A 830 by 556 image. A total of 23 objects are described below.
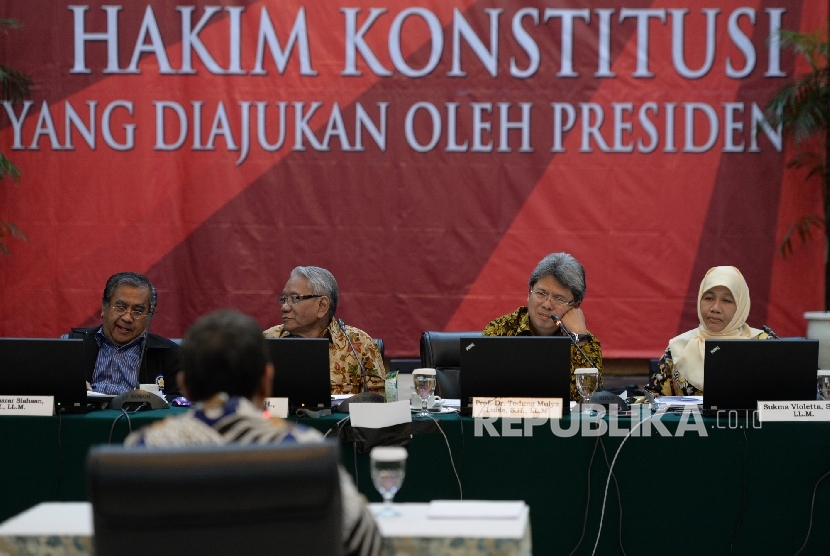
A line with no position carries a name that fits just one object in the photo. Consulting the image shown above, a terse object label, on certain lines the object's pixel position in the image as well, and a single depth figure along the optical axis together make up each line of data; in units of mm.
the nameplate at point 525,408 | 5672
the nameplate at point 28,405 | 5766
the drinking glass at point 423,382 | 5914
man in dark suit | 7207
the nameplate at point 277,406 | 5676
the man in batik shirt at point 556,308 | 7168
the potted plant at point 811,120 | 9508
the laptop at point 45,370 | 5742
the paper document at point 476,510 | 3668
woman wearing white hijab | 7027
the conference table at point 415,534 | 3424
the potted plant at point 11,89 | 9695
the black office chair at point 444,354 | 7270
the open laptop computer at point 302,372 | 5695
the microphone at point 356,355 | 7031
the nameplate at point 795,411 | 5625
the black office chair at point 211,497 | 2549
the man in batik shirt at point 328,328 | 7141
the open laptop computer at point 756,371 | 5617
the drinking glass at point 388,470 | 3803
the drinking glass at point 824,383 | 5953
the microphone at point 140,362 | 7219
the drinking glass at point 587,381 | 5891
